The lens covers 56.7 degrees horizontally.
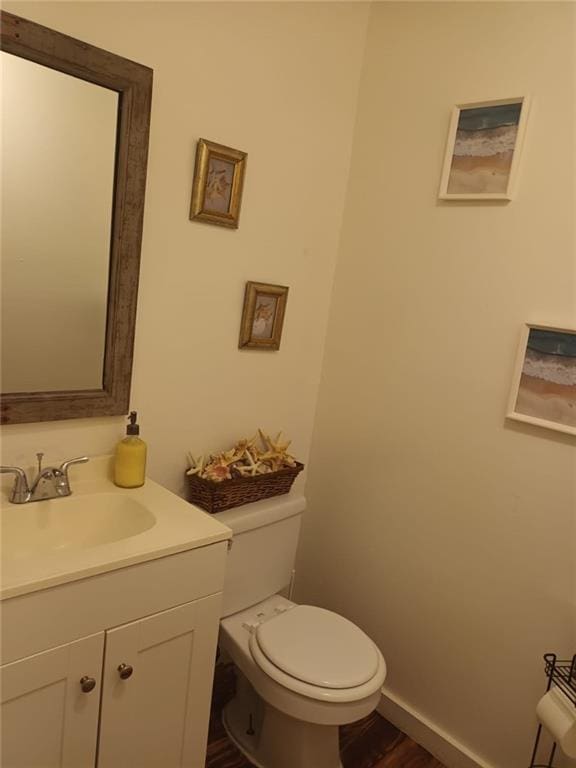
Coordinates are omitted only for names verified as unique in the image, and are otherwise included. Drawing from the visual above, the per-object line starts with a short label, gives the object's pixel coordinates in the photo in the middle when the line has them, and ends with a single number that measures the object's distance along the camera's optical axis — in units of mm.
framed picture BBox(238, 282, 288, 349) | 1730
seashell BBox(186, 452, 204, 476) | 1631
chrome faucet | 1267
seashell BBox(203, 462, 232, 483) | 1602
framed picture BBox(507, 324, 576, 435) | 1427
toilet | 1398
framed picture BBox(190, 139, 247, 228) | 1499
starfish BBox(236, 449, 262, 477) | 1685
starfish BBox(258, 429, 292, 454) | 1844
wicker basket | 1594
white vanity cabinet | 1000
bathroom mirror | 1194
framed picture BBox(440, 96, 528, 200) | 1503
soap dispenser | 1421
